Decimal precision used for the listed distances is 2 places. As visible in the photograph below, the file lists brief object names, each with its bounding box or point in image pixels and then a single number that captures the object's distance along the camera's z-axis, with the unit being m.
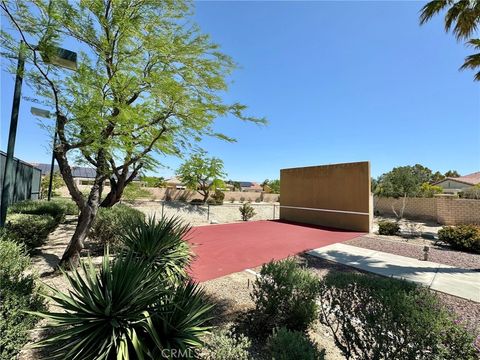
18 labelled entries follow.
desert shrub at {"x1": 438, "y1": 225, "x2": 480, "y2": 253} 8.60
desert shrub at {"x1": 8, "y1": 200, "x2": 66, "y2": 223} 7.18
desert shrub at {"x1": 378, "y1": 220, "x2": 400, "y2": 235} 11.41
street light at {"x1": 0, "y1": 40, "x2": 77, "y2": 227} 4.60
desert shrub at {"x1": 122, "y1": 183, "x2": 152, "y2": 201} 12.64
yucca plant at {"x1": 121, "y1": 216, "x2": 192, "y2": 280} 4.12
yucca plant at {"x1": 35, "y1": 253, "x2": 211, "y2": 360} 2.08
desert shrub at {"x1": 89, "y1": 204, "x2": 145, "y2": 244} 6.66
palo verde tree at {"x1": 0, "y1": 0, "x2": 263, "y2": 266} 4.91
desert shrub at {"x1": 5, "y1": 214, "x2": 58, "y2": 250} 5.43
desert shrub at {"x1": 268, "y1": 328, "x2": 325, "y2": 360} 2.18
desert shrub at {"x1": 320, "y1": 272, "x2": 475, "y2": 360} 2.03
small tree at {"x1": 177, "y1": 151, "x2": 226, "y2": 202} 23.33
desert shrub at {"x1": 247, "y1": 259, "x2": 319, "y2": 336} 3.28
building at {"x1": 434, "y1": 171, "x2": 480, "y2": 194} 33.57
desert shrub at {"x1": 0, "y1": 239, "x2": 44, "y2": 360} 2.24
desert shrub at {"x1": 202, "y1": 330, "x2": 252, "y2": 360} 2.26
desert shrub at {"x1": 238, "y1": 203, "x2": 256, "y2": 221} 16.28
